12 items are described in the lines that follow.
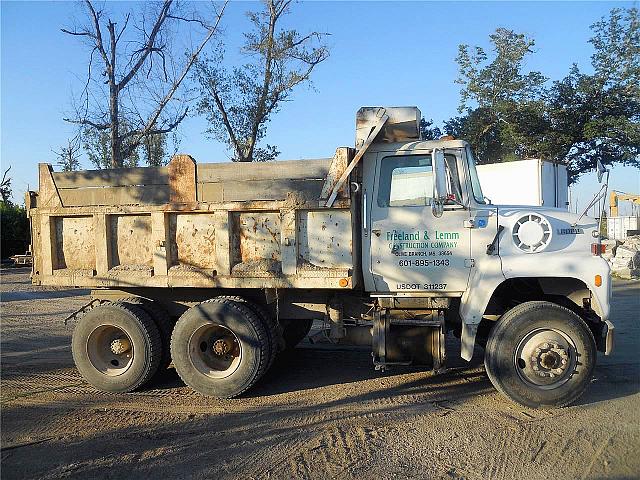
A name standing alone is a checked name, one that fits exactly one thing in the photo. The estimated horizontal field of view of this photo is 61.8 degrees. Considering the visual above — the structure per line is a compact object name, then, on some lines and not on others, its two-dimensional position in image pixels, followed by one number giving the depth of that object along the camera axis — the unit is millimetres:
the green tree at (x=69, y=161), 27109
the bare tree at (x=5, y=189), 34094
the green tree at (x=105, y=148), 18062
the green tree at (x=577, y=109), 22688
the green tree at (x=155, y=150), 21172
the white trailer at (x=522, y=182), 13727
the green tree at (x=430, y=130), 24809
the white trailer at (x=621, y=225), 22781
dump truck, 5754
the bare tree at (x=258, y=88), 20656
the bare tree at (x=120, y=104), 17500
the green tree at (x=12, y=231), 28062
